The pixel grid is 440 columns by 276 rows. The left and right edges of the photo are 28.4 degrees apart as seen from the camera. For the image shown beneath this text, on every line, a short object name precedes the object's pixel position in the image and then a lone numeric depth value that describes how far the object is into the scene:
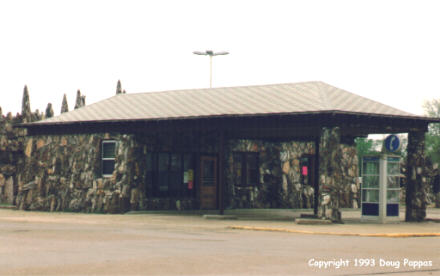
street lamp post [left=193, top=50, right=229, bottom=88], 46.62
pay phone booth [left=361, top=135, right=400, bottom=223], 27.98
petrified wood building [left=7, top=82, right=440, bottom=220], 28.20
